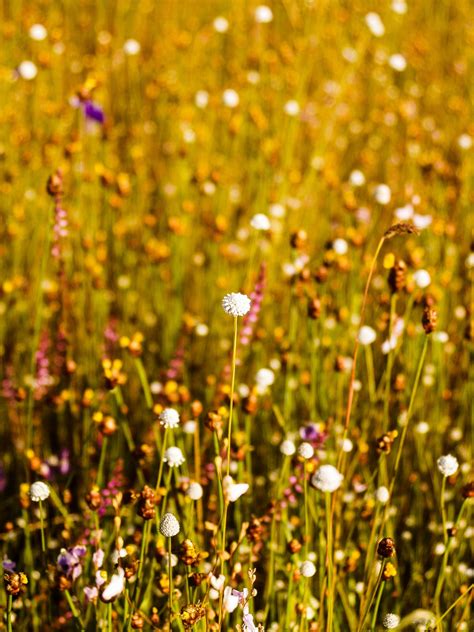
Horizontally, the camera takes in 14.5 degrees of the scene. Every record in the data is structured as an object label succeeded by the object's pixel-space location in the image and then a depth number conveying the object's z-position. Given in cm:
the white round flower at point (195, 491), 64
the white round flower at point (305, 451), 64
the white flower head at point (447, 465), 64
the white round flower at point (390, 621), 61
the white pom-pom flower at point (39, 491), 63
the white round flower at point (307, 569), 63
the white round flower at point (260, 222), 73
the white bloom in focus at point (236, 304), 61
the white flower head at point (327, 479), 63
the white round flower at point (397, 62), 111
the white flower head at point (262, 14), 104
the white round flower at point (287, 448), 66
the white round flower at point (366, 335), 70
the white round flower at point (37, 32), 101
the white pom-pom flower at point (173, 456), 64
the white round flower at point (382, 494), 66
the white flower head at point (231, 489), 61
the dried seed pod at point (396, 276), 67
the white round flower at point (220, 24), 118
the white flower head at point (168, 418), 63
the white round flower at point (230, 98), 99
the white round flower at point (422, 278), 71
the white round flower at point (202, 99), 109
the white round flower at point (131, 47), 111
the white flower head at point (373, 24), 107
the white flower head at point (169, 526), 60
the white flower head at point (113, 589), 60
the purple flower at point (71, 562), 64
